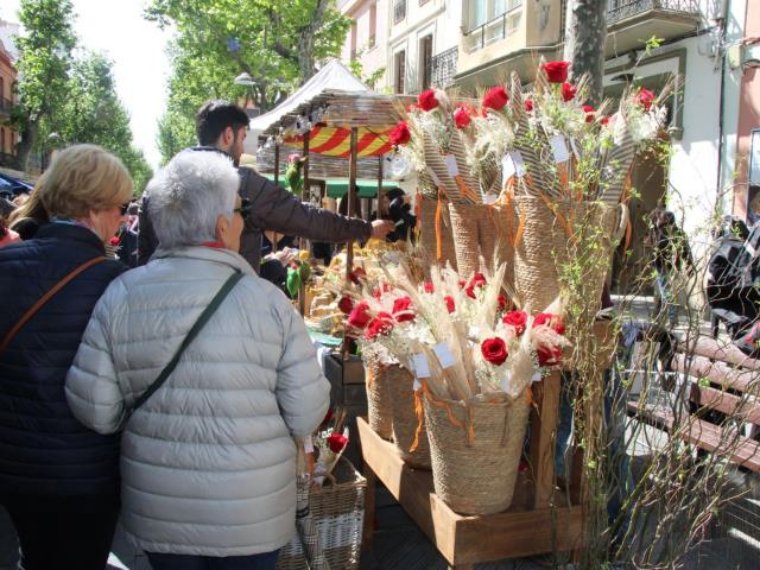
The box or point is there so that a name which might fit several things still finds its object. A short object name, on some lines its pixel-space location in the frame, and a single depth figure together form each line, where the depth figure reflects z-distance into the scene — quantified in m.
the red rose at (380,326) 2.21
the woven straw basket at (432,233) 2.80
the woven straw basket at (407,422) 2.52
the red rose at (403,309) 2.21
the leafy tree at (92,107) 36.75
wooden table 2.12
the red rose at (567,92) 2.35
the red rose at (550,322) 2.09
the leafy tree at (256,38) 16.08
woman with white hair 1.68
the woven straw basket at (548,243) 2.12
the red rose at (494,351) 1.94
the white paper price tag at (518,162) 2.26
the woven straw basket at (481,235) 2.39
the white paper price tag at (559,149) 2.17
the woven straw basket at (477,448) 2.04
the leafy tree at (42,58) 30.59
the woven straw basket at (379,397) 2.74
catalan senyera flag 5.96
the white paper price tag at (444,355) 2.03
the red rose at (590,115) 2.31
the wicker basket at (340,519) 2.79
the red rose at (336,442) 2.95
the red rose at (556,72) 2.26
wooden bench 1.89
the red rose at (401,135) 2.65
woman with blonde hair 1.88
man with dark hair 2.98
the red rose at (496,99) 2.34
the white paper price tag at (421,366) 2.09
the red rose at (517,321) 2.08
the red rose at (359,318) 2.35
